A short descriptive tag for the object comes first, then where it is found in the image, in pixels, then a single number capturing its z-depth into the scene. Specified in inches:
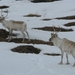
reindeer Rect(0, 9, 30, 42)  1225.4
